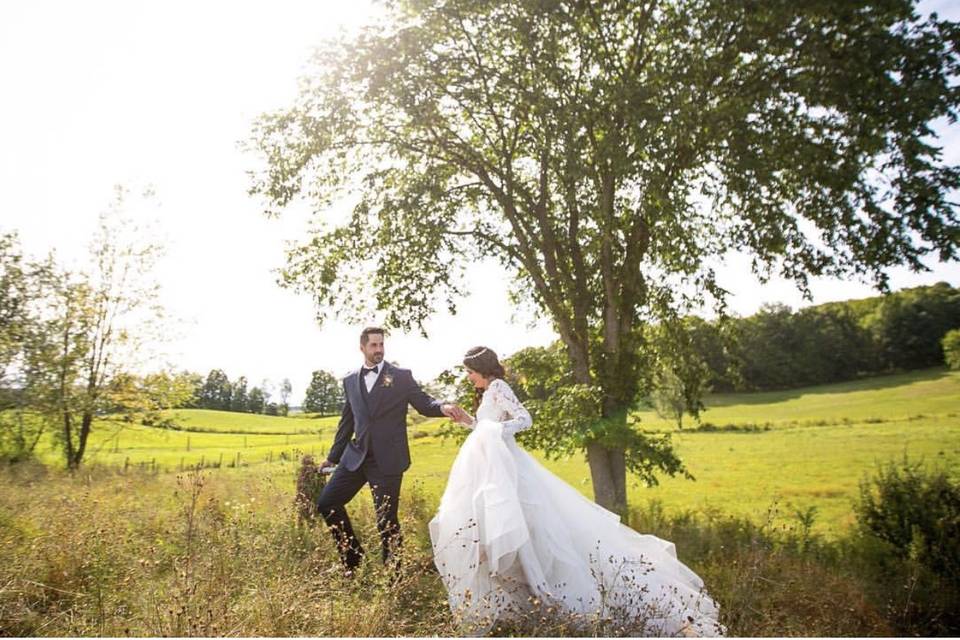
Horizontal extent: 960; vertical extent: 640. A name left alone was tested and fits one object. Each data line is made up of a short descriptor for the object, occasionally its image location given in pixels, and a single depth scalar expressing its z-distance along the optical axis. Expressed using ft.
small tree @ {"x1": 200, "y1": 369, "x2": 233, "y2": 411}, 66.79
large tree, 30.30
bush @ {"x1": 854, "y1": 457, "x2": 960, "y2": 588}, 24.63
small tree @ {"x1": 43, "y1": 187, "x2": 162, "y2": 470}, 49.03
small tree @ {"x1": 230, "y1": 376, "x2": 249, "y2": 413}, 73.97
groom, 20.13
